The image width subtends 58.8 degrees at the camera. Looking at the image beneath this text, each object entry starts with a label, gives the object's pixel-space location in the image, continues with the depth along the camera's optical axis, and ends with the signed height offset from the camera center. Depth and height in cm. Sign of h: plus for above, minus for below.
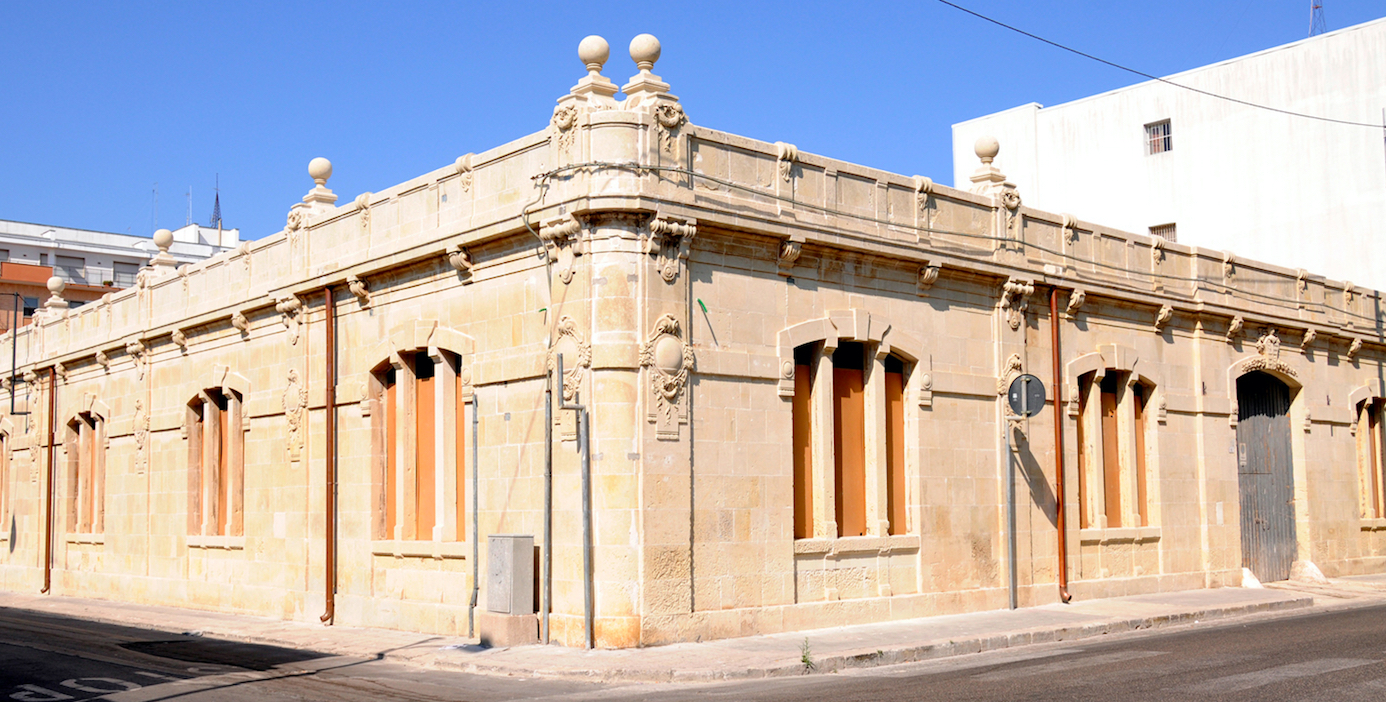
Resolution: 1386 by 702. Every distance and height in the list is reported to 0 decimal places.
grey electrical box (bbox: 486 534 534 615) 1373 -128
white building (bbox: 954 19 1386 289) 3112 +791
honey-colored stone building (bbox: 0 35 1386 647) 1391 +80
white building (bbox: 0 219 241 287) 6138 +1121
